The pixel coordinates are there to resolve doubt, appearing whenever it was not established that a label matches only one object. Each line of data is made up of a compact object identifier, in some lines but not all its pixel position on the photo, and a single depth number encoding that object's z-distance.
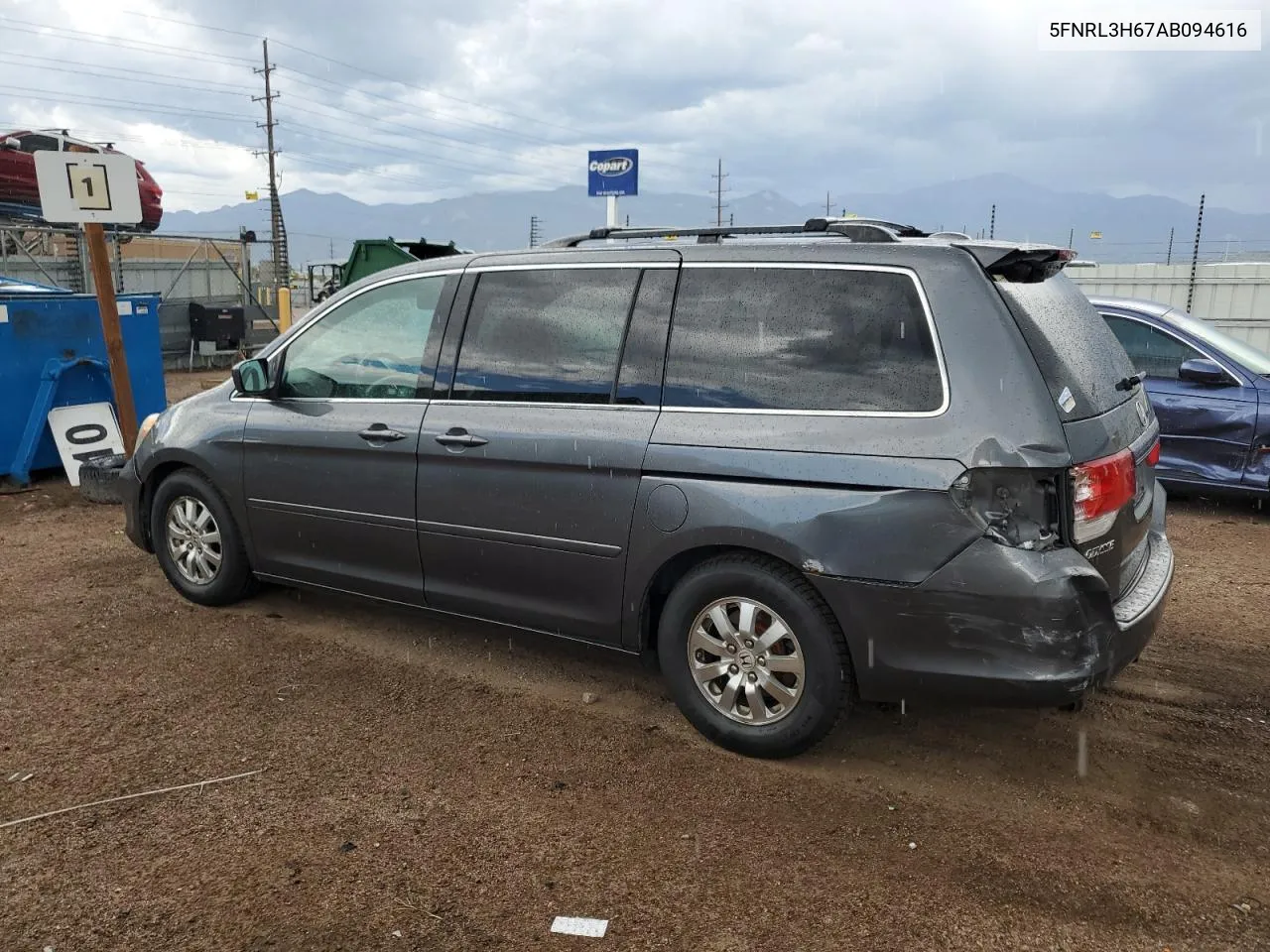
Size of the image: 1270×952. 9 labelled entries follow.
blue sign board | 15.31
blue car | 7.08
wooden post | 7.15
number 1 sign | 6.71
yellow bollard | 18.03
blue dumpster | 7.64
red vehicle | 16.20
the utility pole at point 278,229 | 18.45
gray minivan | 3.02
